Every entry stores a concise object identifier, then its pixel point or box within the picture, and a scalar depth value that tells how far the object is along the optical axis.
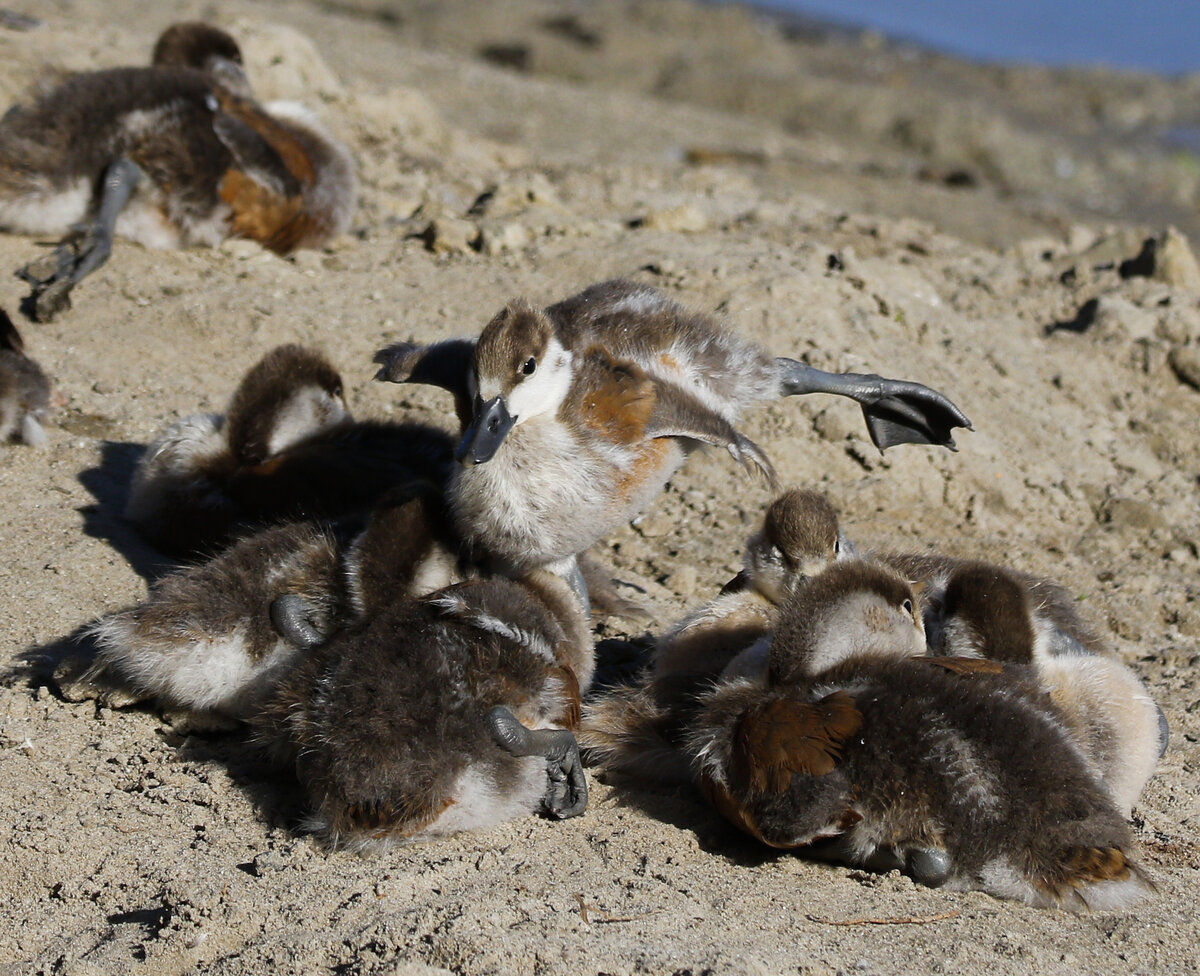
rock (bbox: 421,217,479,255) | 17.30
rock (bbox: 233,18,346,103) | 22.75
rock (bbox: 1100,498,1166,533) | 14.57
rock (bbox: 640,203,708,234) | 18.20
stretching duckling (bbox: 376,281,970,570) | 9.14
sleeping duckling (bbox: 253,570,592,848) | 8.12
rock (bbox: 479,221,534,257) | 17.00
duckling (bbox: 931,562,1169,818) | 9.06
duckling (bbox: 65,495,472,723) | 9.38
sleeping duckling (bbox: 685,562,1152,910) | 7.79
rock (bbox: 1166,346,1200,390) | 16.52
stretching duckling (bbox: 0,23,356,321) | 16.33
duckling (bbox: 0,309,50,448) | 12.87
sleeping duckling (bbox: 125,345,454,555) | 11.28
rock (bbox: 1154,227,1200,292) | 18.31
